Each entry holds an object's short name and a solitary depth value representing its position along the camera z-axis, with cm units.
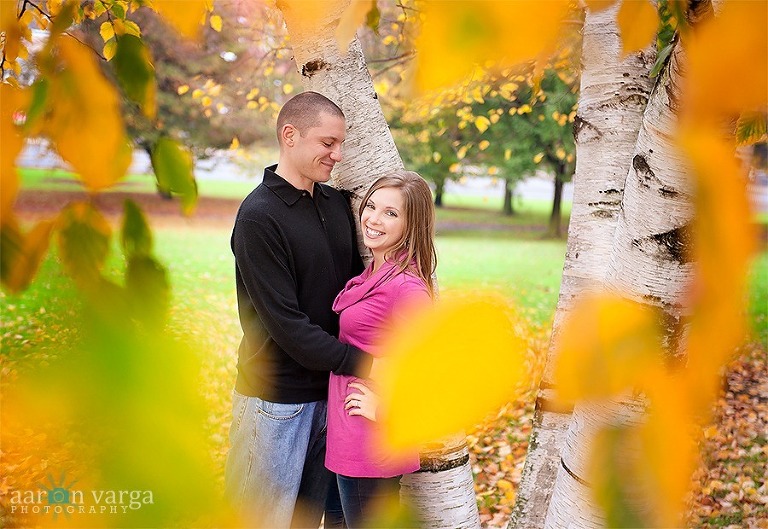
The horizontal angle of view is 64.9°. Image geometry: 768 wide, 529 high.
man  170
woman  167
